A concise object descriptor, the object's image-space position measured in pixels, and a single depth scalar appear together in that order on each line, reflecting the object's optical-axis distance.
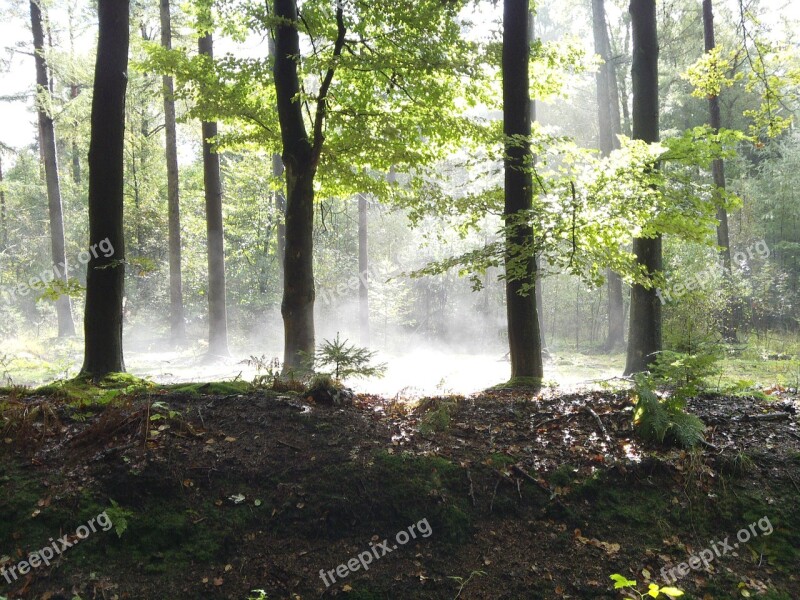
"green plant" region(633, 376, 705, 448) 4.03
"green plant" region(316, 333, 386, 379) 5.58
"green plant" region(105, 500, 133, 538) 3.16
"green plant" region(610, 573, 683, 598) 2.68
